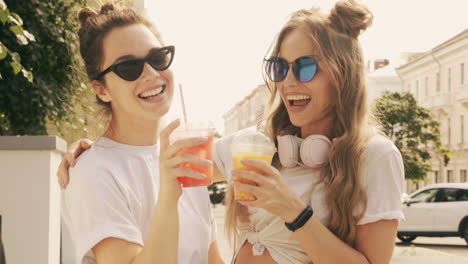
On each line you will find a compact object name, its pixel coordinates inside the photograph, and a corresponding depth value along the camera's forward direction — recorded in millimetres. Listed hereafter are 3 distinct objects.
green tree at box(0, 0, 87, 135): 8909
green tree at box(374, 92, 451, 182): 27344
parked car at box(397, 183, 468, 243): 15914
